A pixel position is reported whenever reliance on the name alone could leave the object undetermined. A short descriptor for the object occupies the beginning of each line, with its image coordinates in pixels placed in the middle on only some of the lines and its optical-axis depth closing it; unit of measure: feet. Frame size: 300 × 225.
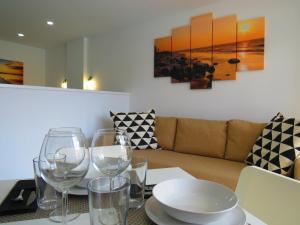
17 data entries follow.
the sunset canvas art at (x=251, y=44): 8.46
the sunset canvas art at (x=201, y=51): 9.67
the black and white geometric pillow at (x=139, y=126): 9.18
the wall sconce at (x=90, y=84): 14.52
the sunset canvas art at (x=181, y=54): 10.29
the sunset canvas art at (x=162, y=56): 10.89
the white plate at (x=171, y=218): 1.83
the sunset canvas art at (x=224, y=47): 9.07
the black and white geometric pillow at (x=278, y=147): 5.96
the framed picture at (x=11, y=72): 15.89
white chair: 2.40
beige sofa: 6.71
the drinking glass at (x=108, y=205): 1.65
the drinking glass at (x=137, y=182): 2.25
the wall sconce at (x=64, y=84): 15.98
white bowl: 2.05
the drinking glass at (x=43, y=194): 2.17
